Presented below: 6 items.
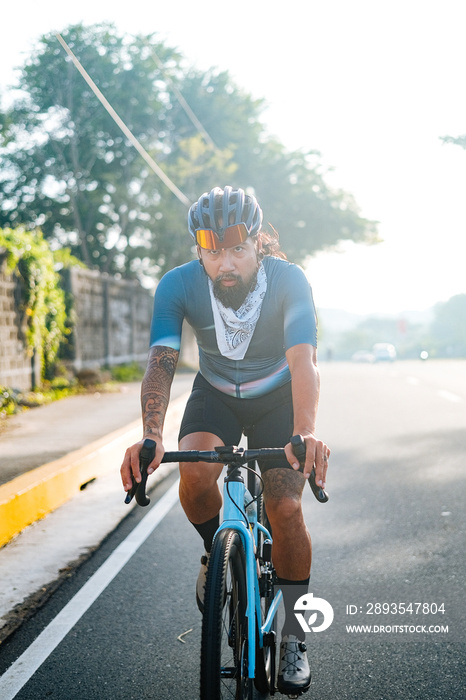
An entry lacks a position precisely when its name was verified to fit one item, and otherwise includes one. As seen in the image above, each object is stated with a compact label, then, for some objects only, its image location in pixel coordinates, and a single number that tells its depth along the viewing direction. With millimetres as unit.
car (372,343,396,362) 62262
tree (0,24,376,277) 29391
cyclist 3061
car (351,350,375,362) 88762
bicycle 2420
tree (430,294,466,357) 129000
